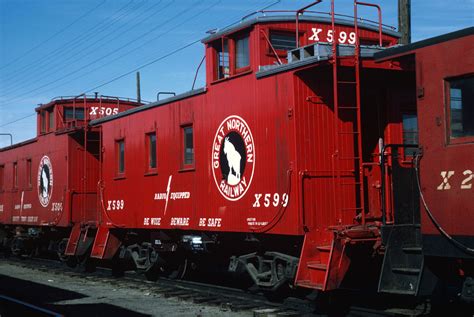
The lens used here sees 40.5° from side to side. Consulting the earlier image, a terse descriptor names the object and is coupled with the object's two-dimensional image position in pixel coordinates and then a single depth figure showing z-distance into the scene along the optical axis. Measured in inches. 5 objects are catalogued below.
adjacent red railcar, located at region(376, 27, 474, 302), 276.4
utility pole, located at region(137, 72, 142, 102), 1321.4
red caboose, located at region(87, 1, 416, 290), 366.0
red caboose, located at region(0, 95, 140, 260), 693.3
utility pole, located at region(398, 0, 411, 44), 554.9
